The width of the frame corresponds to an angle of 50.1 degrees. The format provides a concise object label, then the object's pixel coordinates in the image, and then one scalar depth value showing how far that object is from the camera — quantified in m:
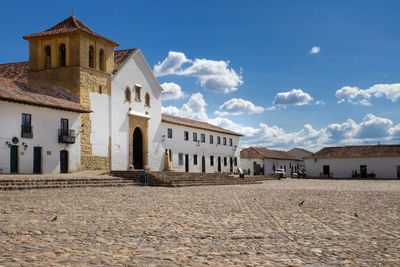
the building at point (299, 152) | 79.91
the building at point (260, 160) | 55.19
